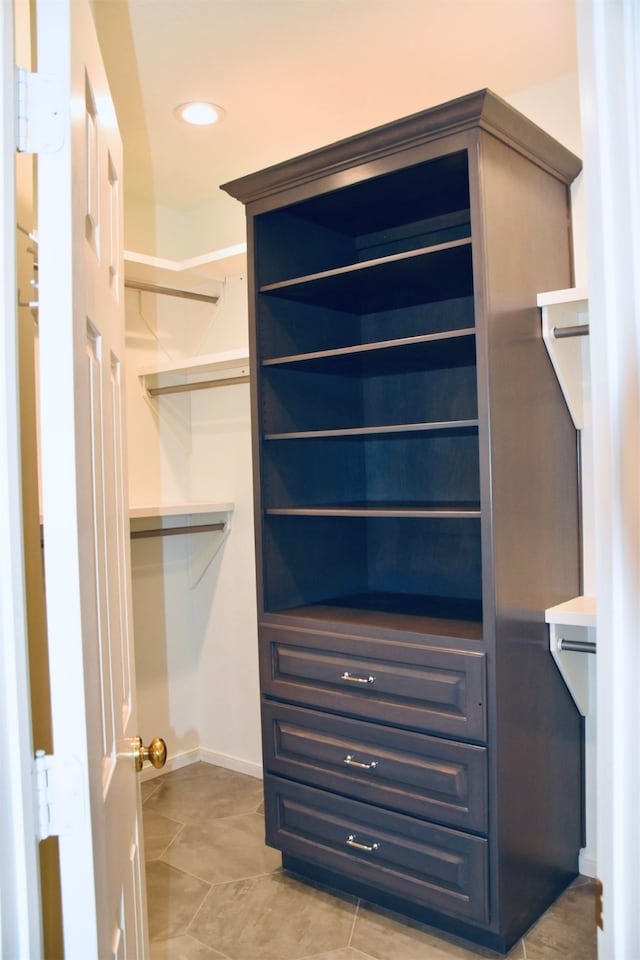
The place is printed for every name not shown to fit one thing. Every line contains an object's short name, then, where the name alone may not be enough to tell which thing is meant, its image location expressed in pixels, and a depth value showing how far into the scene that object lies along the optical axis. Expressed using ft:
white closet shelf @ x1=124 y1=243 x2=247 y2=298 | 9.11
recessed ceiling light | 7.85
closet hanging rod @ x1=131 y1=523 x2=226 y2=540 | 9.68
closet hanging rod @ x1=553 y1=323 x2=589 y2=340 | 6.82
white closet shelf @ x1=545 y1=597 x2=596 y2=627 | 6.61
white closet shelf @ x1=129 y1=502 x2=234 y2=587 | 9.98
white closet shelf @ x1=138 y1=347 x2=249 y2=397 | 9.63
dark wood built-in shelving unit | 6.27
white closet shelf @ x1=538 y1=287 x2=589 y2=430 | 6.81
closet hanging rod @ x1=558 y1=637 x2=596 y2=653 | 6.75
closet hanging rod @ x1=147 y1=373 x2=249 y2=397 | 10.39
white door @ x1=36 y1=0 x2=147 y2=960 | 2.59
